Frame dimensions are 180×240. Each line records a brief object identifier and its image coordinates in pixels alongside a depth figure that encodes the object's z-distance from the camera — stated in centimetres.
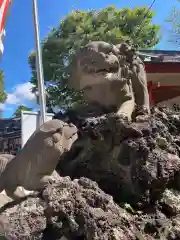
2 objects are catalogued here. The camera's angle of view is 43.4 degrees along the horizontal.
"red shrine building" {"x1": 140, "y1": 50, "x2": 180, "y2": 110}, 627
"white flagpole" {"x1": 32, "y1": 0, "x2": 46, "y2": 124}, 540
